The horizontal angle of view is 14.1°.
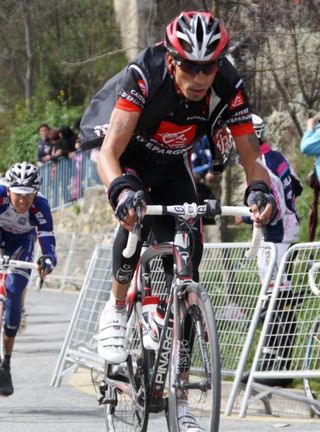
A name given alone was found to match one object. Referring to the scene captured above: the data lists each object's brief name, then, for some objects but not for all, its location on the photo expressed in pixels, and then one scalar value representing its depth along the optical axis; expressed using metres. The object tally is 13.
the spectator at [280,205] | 9.98
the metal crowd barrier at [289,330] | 9.45
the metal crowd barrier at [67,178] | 27.44
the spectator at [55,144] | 28.02
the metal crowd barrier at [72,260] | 25.03
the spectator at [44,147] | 28.19
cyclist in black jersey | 6.49
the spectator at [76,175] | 27.64
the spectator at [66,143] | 27.80
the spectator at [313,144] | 10.89
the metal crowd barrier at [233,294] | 9.78
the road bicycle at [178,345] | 6.07
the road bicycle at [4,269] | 10.89
